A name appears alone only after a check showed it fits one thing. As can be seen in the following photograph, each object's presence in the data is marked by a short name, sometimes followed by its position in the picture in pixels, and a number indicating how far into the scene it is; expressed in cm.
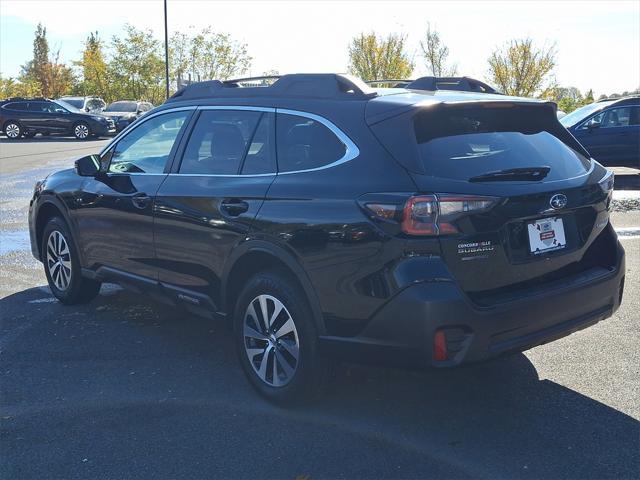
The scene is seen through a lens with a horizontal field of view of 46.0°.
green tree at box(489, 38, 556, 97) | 4512
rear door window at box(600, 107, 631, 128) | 1471
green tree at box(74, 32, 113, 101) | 5272
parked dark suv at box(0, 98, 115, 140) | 3089
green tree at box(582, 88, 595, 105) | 4416
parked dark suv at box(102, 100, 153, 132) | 3366
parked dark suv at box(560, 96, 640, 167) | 1452
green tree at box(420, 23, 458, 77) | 4984
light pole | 3975
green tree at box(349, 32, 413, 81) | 4900
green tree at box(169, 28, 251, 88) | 5469
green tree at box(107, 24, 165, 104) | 5222
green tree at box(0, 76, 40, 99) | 5207
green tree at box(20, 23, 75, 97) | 5353
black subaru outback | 354
